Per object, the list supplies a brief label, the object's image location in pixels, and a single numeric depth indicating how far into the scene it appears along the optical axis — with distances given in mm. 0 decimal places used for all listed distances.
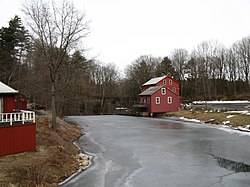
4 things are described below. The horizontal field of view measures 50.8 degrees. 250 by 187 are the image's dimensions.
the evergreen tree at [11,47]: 38750
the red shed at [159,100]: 47531
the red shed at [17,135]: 12539
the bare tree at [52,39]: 21766
